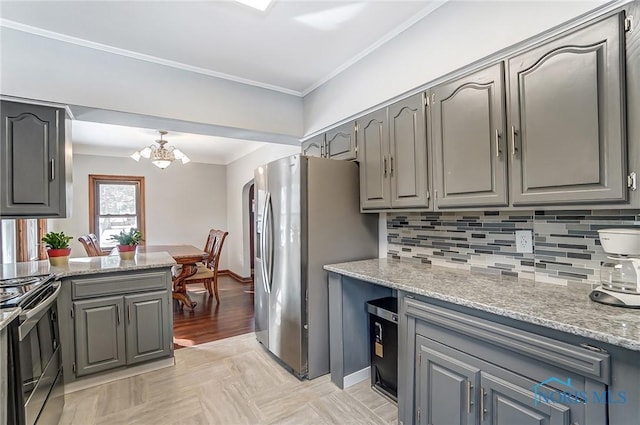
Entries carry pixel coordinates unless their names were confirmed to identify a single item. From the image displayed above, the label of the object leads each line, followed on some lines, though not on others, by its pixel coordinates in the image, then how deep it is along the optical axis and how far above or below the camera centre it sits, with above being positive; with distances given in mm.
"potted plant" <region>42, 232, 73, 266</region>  2461 -249
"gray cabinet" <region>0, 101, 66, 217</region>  2088 +412
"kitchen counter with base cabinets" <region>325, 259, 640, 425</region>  993 -553
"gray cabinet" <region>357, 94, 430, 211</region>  2029 +397
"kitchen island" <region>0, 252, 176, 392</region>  2258 -778
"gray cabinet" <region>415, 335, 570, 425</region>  1171 -813
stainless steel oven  1329 -725
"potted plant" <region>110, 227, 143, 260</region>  2764 -261
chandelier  4445 +893
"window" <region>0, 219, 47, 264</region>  3412 -277
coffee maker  1185 -269
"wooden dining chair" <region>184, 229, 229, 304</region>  4562 -849
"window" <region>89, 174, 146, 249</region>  5695 +230
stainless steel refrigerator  2363 -255
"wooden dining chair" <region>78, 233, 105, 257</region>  4195 -391
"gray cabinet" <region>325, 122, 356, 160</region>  2650 +643
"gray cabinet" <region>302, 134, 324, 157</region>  3086 +705
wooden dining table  4176 -775
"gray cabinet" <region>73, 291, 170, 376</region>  2297 -903
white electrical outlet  1753 -197
